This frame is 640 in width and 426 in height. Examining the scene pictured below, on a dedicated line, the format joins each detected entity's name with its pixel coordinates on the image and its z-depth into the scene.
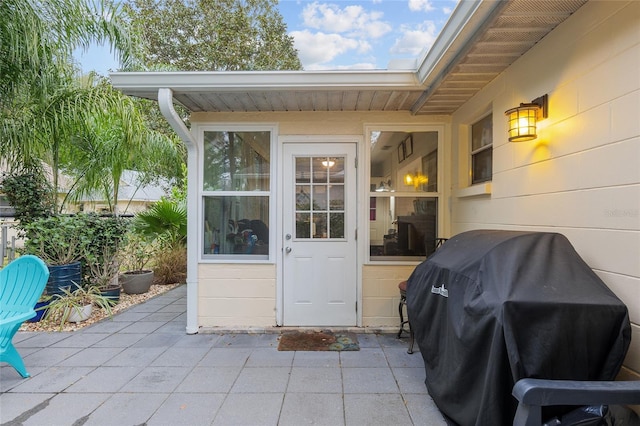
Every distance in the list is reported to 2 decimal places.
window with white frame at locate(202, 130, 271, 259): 3.53
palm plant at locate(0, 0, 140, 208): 3.46
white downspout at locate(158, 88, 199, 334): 3.40
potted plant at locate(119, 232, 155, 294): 4.92
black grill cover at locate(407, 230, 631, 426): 1.39
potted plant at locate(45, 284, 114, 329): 3.55
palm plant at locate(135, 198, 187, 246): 5.47
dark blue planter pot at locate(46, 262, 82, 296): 3.77
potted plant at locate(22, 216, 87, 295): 3.79
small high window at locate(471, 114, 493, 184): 2.89
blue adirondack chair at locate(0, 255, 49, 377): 2.40
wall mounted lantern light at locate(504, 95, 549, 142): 2.05
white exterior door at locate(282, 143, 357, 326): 3.51
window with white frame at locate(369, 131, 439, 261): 3.54
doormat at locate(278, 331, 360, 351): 3.02
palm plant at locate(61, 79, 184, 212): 4.25
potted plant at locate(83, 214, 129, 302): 4.24
